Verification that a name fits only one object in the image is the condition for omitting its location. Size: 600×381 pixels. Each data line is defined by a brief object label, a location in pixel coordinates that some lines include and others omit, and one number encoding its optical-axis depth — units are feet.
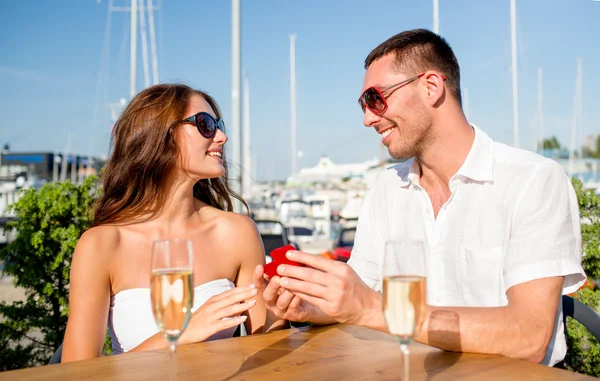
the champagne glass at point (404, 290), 4.23
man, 6.09
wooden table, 5.37
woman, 8.77
